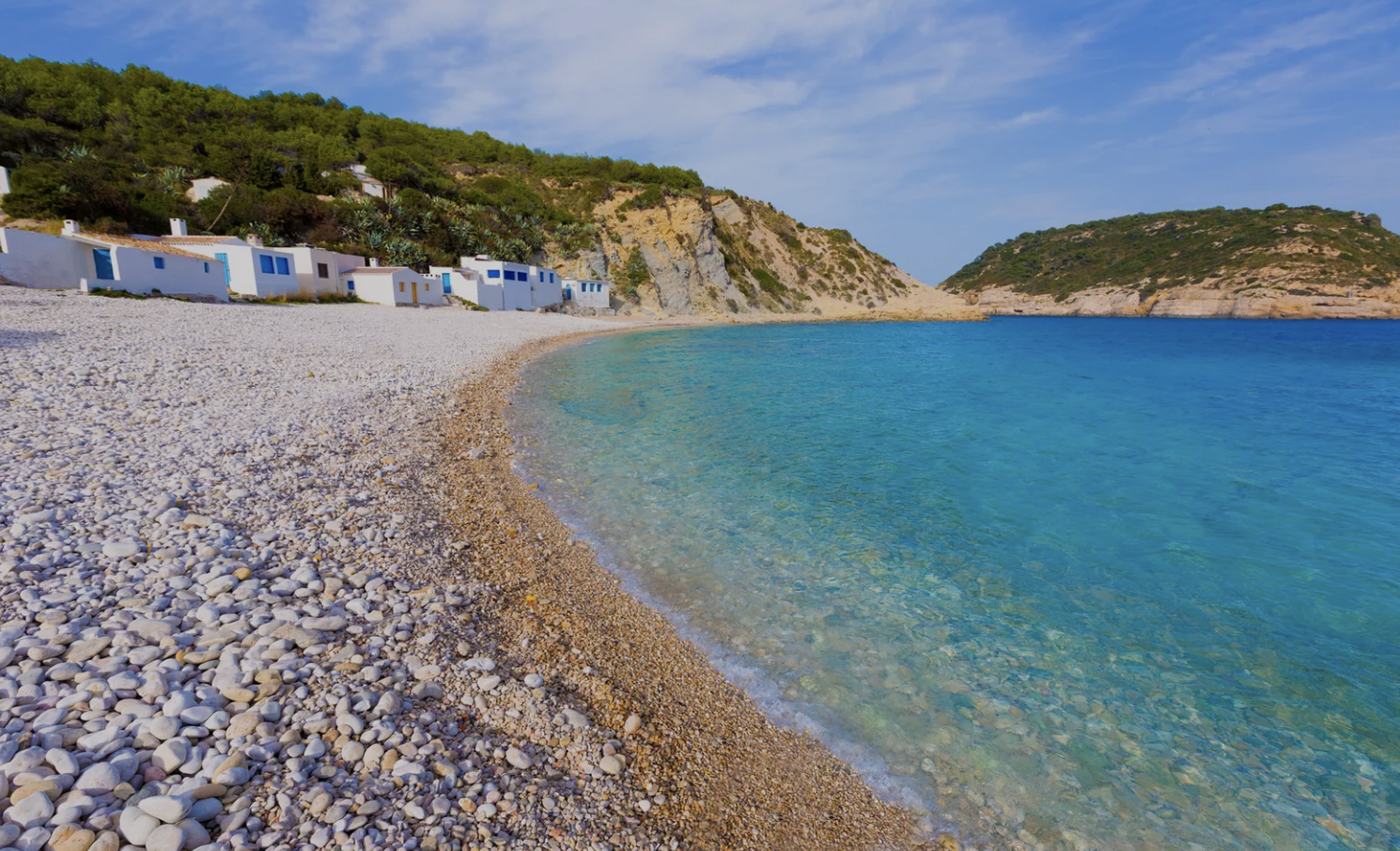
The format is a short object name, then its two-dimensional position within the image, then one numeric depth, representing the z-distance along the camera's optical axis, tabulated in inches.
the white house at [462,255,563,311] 1777.8
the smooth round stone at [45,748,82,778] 103.8
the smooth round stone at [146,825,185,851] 94.0
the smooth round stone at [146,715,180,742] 117.2
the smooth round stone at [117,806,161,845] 94.6
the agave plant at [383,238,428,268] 1744.6
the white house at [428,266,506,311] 1718.8
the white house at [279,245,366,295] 1355.8
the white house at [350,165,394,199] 2030.6
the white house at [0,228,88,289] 861.2
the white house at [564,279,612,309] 2124.8
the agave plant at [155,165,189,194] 1605.6
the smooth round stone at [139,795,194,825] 98.5
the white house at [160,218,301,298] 1175.6
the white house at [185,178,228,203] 1673.2
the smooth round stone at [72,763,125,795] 101.4
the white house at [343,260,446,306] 1470.2
